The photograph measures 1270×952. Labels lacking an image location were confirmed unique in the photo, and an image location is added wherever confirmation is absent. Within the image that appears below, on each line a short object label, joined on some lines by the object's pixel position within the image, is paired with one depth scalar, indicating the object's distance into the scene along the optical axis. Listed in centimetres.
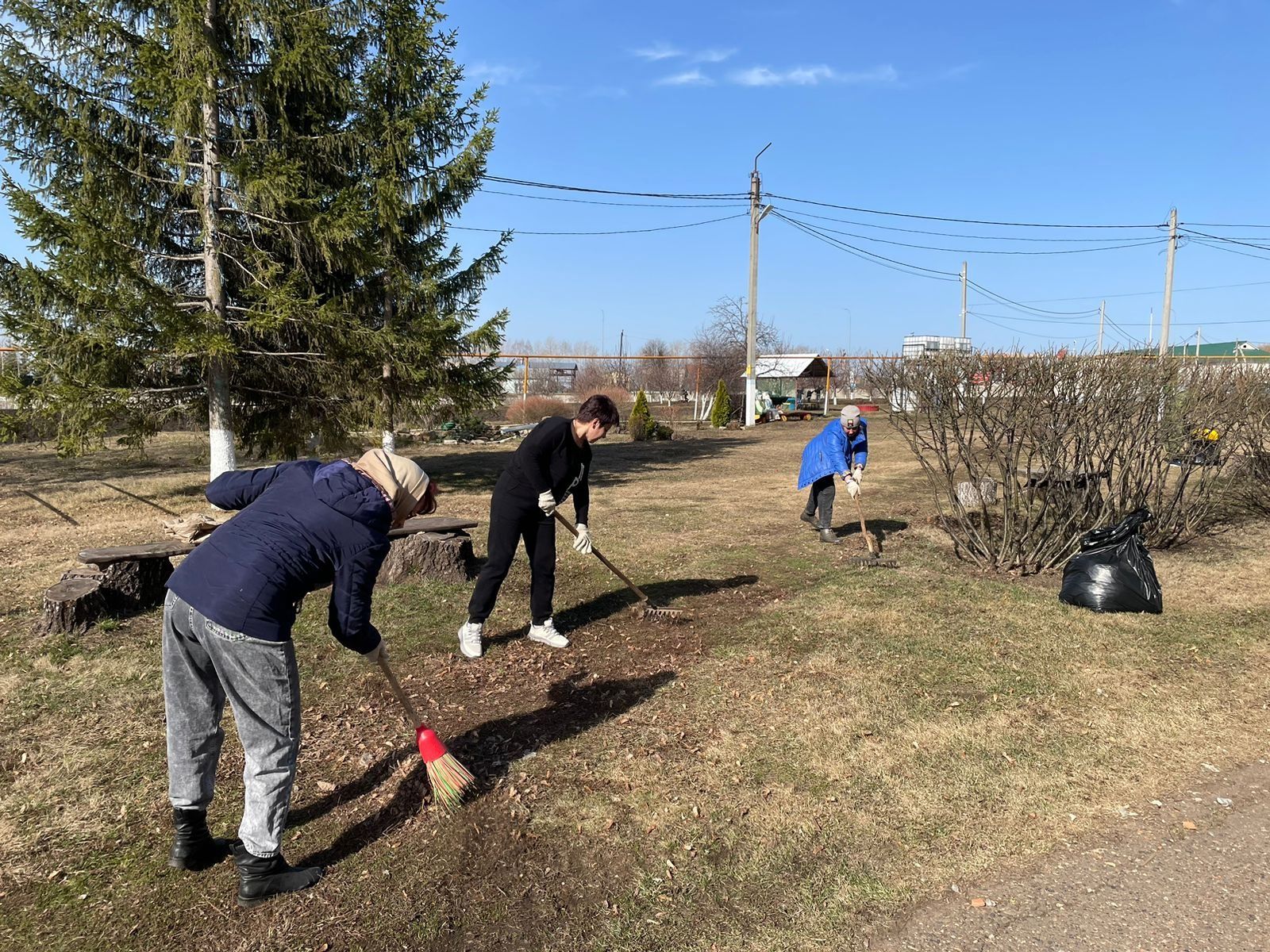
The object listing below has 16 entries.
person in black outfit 480
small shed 2825
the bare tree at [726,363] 2714
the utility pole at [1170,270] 2569
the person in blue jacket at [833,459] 802
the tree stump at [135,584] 553
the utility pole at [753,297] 2394
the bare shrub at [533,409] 2152
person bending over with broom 250
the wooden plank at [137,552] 554
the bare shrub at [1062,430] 640
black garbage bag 582
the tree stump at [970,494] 752
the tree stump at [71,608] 515
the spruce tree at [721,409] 2400
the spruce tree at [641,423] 2042
